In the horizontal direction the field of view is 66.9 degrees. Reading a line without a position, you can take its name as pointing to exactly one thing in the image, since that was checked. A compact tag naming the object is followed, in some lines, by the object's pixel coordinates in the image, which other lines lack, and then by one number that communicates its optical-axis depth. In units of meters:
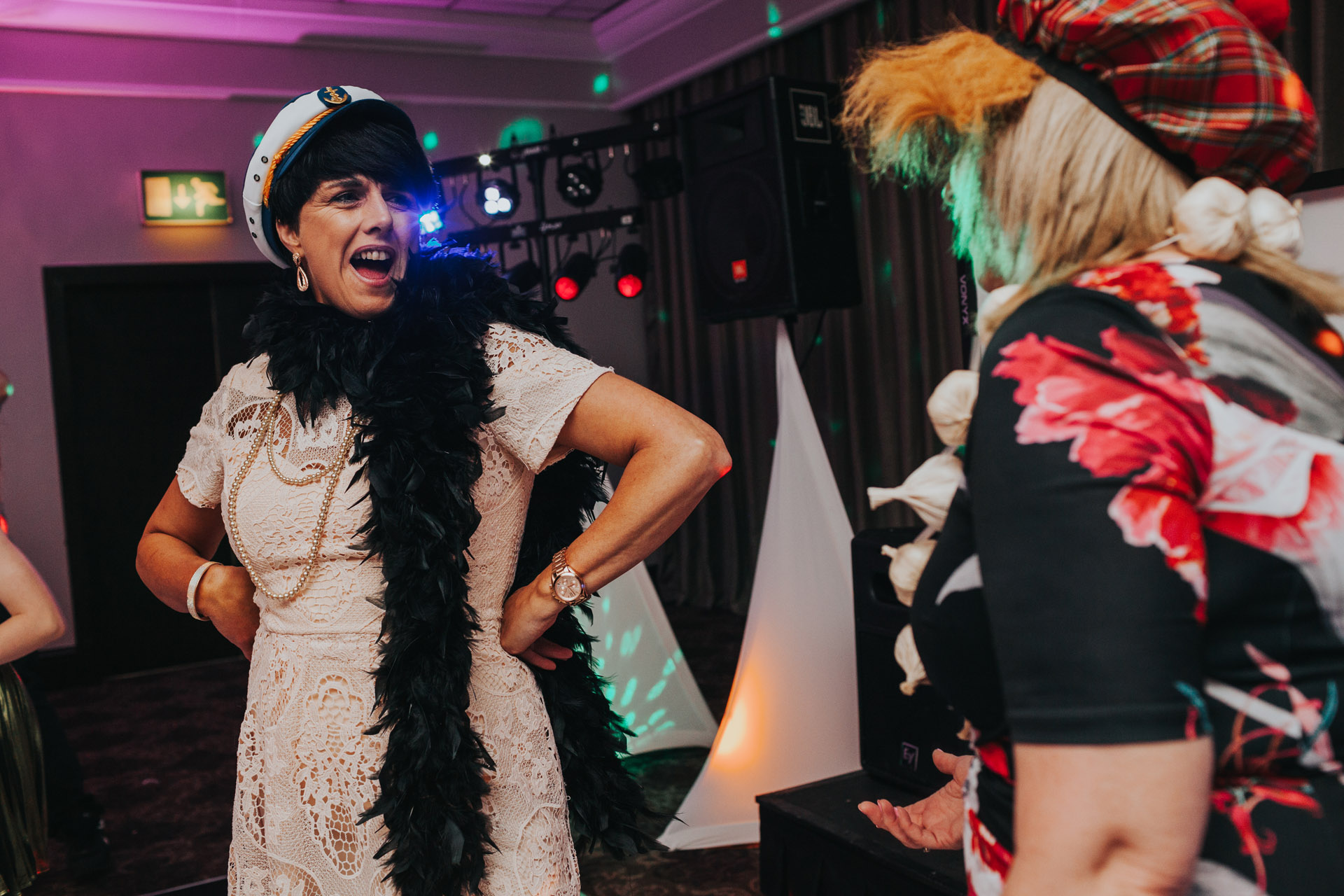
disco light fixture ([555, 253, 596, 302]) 4.38
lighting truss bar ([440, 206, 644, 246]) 4.10
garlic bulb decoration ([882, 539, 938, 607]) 0.72
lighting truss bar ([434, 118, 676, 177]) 3.70
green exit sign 4.88
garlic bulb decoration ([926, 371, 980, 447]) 0.69
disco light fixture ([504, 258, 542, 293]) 4.24
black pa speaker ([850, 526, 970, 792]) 2.08
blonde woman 0.52
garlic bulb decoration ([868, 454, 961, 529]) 0.70
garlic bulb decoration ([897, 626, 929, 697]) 0.74
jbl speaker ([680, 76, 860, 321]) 2.91
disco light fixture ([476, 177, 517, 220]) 4.53
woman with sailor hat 1.08
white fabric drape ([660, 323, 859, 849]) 2.61
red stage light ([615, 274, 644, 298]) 4.46
